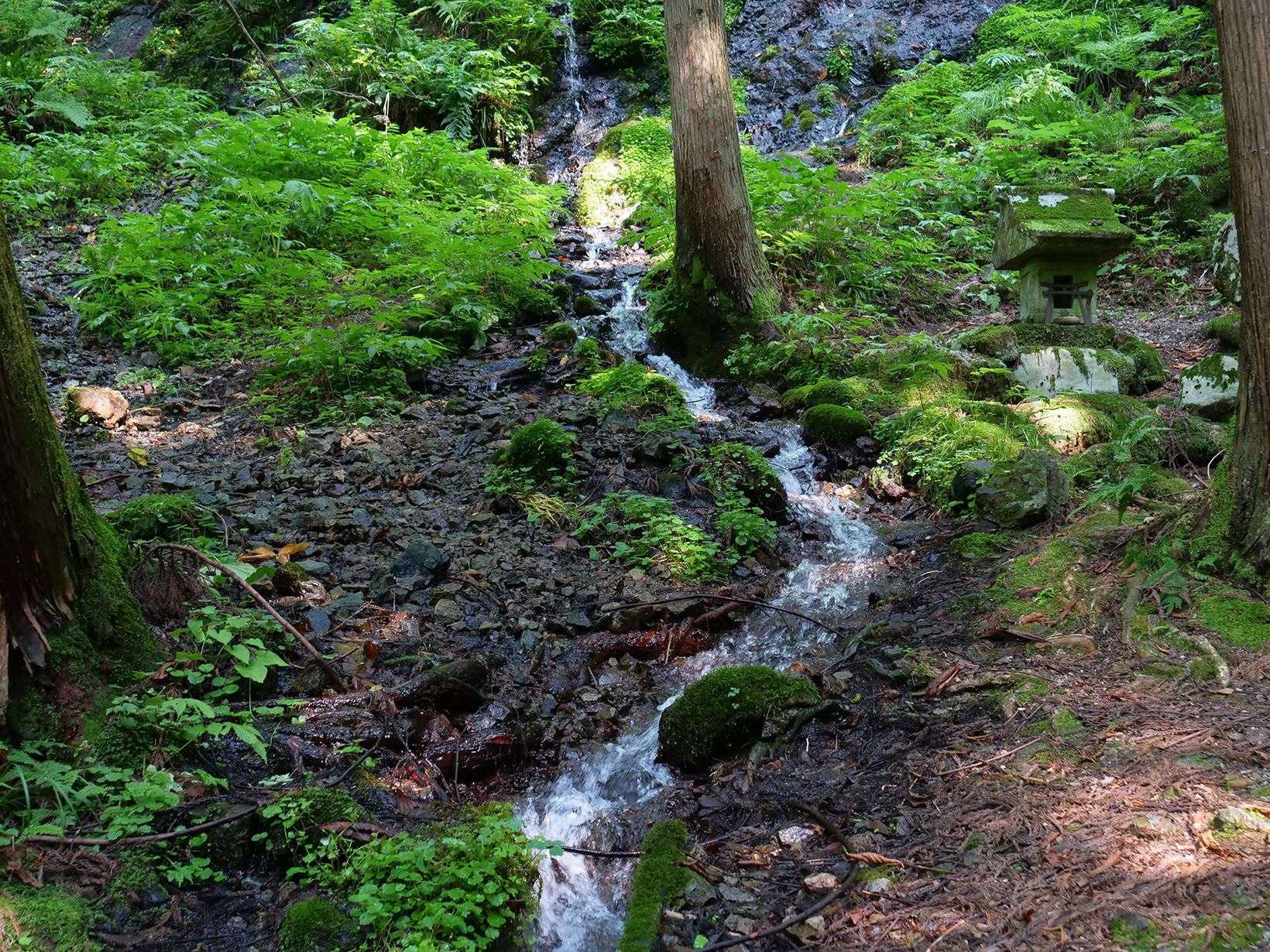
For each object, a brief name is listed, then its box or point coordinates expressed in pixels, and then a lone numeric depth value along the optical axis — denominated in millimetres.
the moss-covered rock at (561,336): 8305
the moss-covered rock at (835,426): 6523
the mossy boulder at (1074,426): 5816
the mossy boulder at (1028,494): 4609
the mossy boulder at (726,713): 3494
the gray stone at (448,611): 4328
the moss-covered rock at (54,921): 2072
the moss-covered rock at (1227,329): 7016
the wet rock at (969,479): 5176
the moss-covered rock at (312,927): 2258
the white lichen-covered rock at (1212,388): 5547
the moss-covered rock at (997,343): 6922
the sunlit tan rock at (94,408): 6004
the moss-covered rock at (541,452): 5855
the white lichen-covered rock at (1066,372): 6633
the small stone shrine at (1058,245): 6344
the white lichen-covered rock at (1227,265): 5125
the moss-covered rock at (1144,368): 6738
